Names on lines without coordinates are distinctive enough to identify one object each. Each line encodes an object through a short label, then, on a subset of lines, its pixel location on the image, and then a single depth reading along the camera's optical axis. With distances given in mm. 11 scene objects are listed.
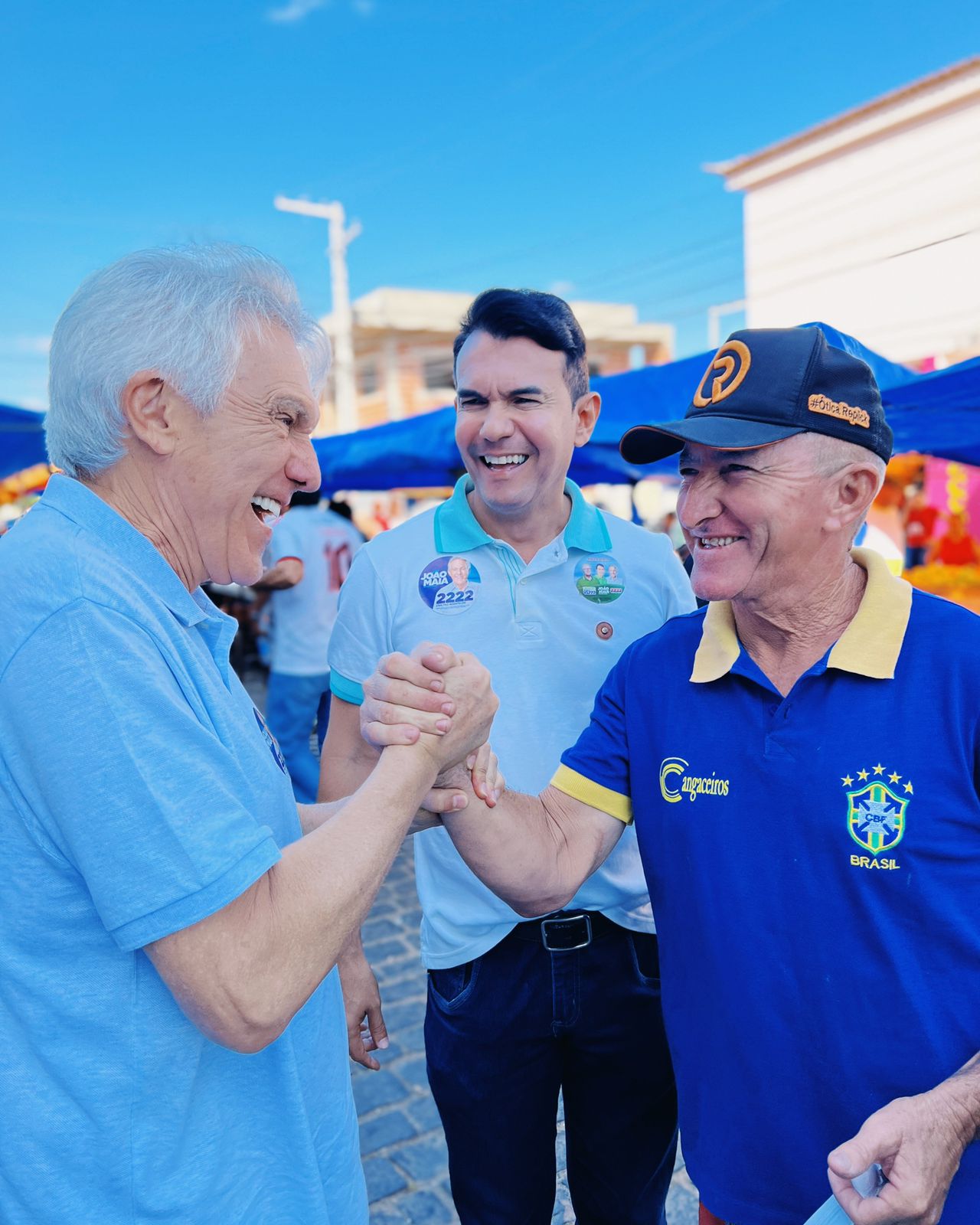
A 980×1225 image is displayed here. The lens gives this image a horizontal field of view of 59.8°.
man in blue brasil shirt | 1406
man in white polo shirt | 2078
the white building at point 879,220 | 14148
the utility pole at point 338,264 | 24969
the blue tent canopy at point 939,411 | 3744
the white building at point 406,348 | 29781
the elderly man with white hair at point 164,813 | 1037
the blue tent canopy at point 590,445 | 5188
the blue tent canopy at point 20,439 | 6367
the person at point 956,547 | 9977
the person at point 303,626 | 5684
